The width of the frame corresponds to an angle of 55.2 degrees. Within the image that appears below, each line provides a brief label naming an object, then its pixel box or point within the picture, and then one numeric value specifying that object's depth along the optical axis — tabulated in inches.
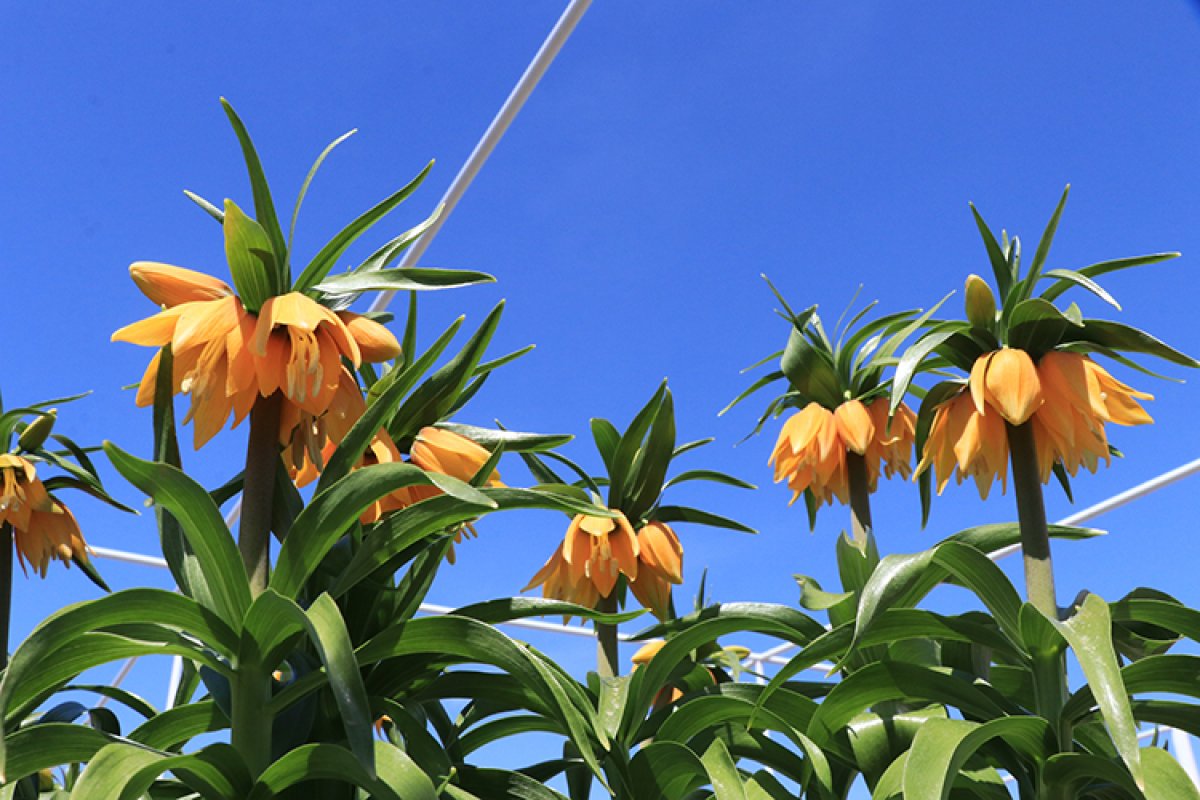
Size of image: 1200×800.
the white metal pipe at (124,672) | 153.3
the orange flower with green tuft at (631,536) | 46.3
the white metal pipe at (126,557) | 139.1
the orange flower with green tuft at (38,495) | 50.8
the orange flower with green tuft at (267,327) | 29.7
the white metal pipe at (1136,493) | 100.6
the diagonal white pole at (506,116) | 76.4
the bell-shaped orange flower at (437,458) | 35.6
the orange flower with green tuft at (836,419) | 53.3
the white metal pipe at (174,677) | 103.2
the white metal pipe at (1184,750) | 89.2
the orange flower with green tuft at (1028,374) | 35.4
